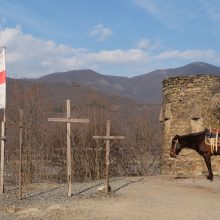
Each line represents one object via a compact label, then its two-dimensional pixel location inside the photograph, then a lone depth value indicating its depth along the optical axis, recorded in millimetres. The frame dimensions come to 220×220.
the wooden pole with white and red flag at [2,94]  13477
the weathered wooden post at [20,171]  12626
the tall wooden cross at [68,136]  12695
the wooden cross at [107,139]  13133
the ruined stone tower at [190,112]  17578
